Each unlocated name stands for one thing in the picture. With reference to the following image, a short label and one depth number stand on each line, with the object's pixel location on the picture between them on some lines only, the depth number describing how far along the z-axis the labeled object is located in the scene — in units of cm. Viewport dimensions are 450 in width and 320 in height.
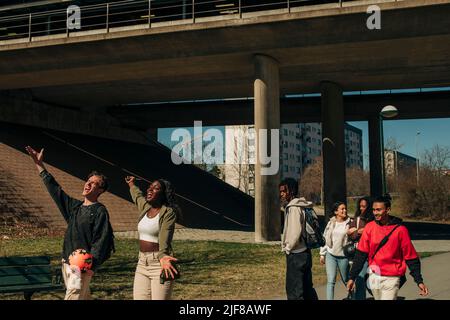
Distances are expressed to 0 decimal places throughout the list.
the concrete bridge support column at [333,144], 2503
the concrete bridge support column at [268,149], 1892
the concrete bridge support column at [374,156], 3294
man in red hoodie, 466
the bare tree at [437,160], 5219
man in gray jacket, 529
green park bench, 664
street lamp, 1077
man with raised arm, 433
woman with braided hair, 464
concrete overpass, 1780
